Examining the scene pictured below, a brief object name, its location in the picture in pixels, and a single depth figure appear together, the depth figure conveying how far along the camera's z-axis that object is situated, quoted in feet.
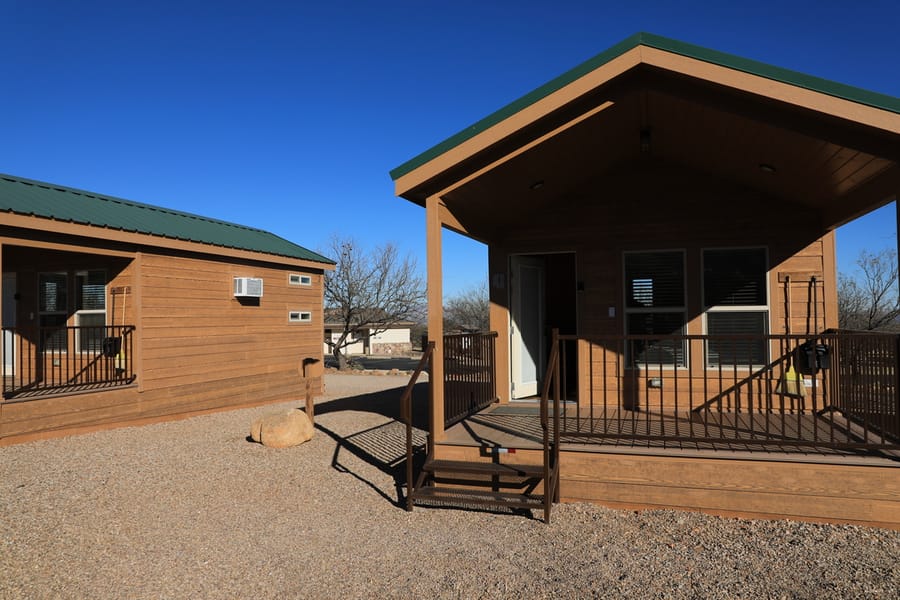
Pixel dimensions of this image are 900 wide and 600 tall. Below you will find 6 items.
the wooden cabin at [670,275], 13.76
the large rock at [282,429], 22.54
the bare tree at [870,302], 55.42
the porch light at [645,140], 18.61
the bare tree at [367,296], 78.69
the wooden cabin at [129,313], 24.76
